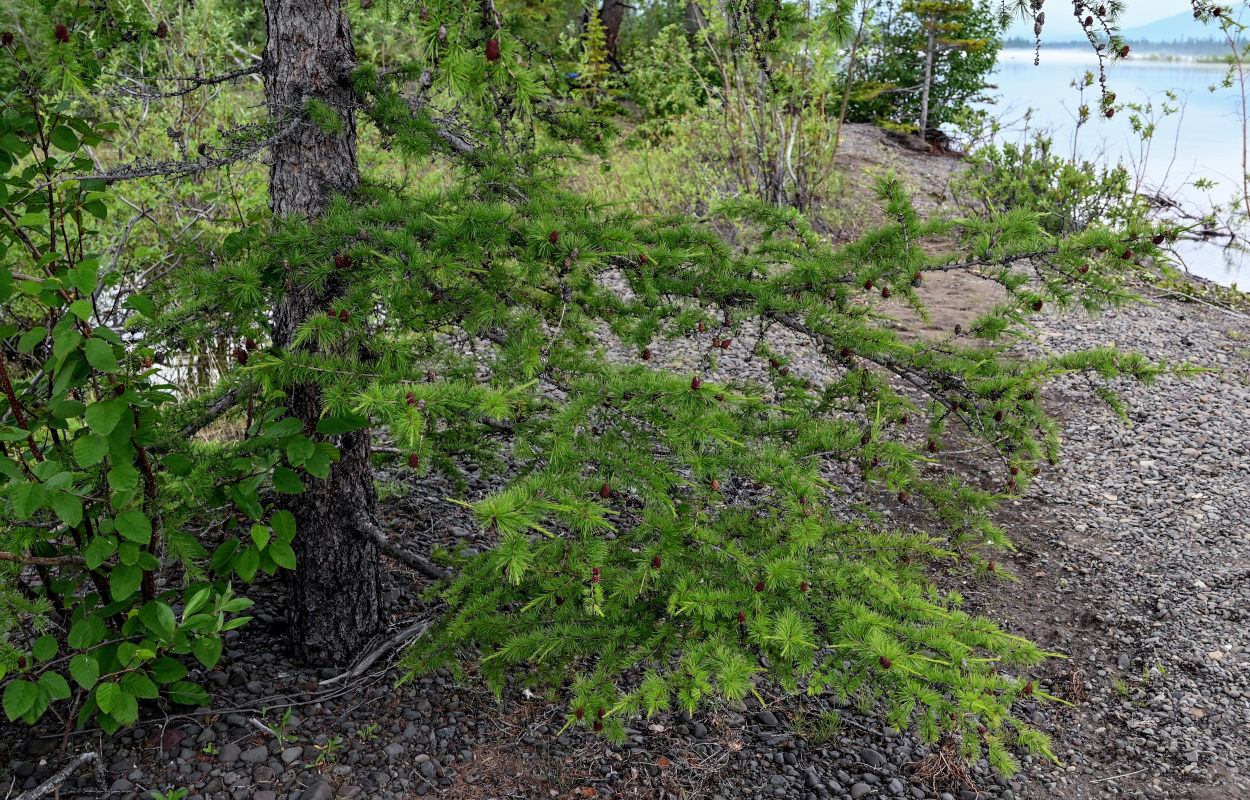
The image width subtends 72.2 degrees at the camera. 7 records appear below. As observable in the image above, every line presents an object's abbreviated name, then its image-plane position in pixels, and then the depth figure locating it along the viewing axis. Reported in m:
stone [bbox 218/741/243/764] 2.62
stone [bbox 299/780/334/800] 2.50
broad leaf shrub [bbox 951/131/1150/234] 9.00
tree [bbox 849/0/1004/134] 14.28
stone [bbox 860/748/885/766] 3.16
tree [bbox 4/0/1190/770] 2.04
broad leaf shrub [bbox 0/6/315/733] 1.95
